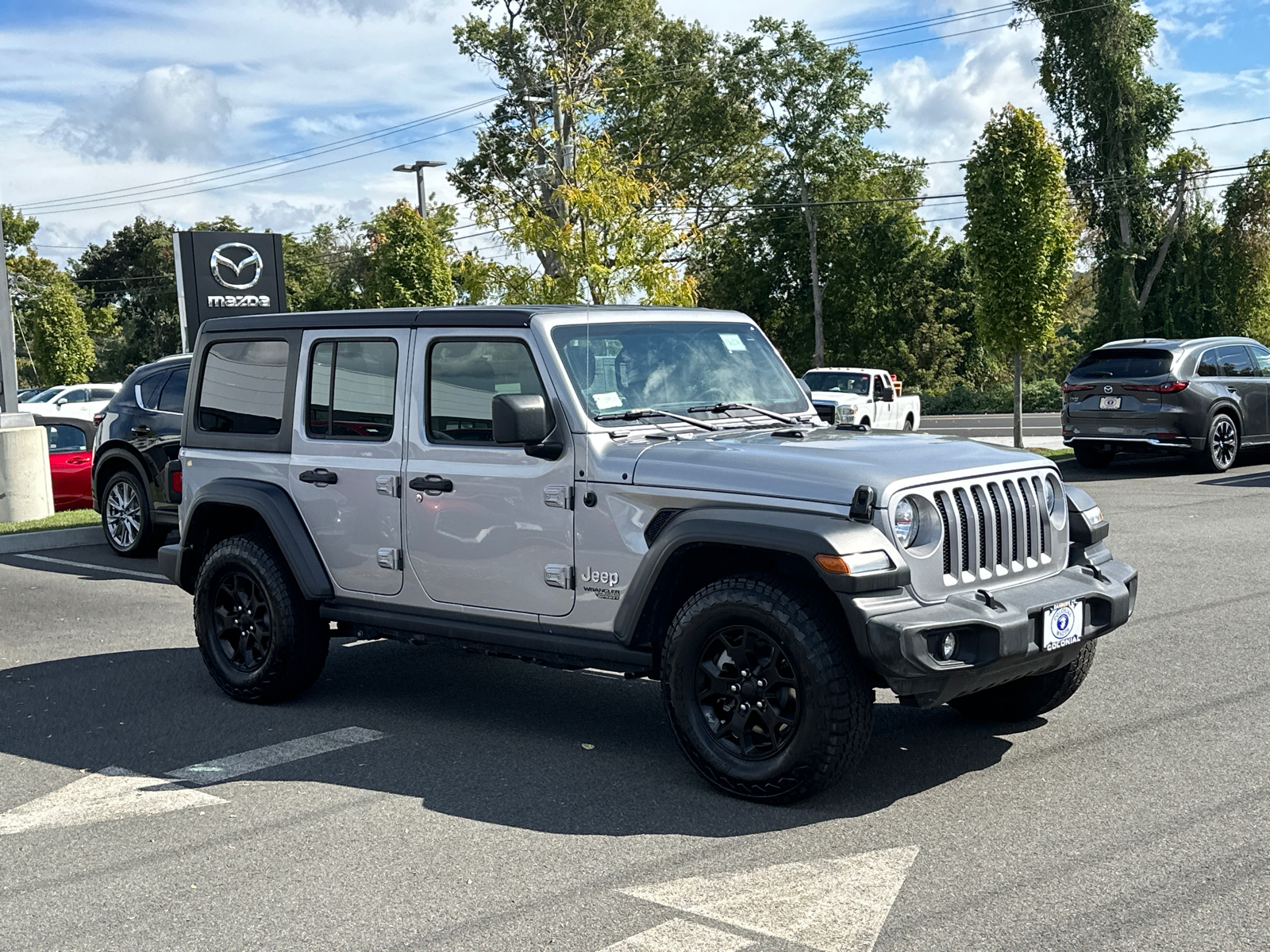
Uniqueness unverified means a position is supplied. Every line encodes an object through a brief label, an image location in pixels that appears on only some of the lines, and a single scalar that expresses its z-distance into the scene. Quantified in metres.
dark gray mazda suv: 17.16
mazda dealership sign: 18.23
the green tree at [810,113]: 54.16
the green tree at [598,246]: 19.62
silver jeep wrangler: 4.91
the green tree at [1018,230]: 22.06
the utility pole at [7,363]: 17.58
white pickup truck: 25.62
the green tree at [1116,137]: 45.28
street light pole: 44.03
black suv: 12.30
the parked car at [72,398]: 30.61
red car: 16.20
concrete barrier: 14.74
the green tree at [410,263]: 34.94
